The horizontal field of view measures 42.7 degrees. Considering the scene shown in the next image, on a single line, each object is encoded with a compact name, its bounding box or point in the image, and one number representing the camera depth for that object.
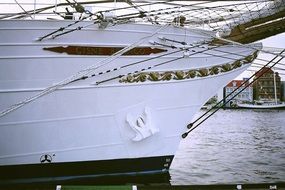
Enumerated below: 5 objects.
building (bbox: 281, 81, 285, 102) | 83.56
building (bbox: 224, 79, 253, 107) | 76.69
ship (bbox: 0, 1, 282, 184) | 5.91
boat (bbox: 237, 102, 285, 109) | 68.29
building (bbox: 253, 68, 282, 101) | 80.22
